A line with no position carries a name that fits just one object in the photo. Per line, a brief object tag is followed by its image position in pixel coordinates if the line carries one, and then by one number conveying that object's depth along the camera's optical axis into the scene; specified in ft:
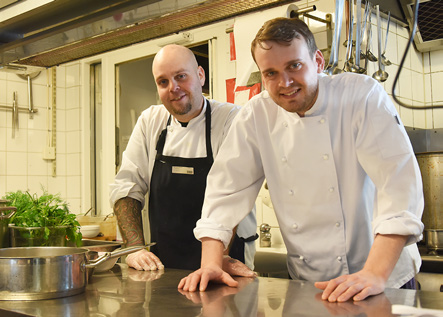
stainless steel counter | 3.62
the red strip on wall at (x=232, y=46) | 10.36
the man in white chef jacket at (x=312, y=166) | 4.78
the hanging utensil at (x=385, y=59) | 8.98
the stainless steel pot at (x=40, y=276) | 4.02
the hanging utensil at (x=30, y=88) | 14.66
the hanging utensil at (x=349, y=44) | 8.08
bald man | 6.89
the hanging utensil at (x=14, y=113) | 14.38
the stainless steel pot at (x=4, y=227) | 5.28
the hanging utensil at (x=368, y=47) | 8.64
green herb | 5.41
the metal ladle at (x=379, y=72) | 8.71
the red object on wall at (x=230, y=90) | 10.74
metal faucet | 9.84
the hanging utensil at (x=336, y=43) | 7.73
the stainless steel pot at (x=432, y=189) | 8.04
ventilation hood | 4.74
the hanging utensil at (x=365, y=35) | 8.64
